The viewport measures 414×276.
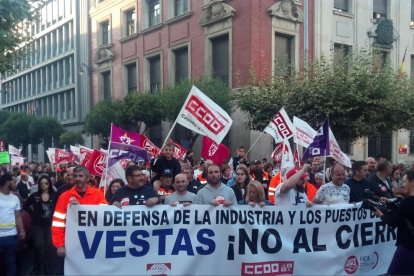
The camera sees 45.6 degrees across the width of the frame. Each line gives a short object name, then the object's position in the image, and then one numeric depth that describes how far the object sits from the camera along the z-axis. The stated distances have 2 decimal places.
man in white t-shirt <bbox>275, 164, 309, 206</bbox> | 5.71
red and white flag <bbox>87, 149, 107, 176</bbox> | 9.20
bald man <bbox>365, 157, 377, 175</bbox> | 8.87
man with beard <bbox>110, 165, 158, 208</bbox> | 5.59
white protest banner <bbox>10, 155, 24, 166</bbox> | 17.70
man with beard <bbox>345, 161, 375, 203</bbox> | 6.46
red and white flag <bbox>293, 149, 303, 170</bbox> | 10.00
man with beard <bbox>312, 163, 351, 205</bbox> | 6.27
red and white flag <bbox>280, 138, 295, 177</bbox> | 7.48
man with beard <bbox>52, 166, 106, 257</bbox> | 5.12
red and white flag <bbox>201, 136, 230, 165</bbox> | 9.29
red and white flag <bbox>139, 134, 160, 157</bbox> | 10.99
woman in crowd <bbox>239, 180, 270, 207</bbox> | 5.79
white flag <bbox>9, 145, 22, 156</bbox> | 17.55
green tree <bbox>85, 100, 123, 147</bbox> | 25.95
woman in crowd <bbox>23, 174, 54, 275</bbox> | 6.79
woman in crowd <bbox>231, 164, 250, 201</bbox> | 7.66
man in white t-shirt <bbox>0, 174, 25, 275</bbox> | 5.84
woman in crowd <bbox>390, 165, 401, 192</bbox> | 10.04
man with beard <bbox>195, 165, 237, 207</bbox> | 5.96
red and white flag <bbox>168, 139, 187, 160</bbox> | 12.96
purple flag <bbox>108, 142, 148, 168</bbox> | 7.57
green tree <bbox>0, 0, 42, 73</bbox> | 11.13
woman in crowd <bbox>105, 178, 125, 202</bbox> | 6.90
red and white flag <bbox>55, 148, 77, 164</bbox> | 14.47
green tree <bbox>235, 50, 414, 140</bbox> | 17.48
